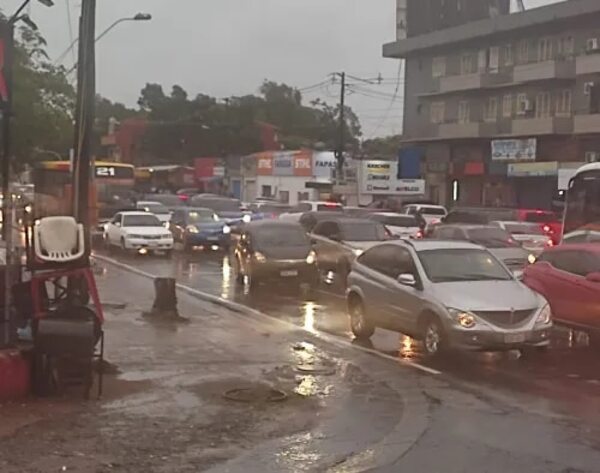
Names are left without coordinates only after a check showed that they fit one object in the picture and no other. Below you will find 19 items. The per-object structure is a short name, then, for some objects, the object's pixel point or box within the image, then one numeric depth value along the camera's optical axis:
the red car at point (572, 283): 16.66
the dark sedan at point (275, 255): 25.88
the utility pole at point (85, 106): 17.81
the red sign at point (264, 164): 84.69
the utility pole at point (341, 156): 69.72
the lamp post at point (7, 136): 12.02
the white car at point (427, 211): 46.84
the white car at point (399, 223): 36.78
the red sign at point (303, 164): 78.75
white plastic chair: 12.04
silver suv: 14.72
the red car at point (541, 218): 39.67
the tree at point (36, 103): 38.75
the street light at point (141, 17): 29.66
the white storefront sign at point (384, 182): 67.62
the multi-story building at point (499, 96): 58.78
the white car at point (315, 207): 47.61
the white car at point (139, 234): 37.84
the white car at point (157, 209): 47.19
